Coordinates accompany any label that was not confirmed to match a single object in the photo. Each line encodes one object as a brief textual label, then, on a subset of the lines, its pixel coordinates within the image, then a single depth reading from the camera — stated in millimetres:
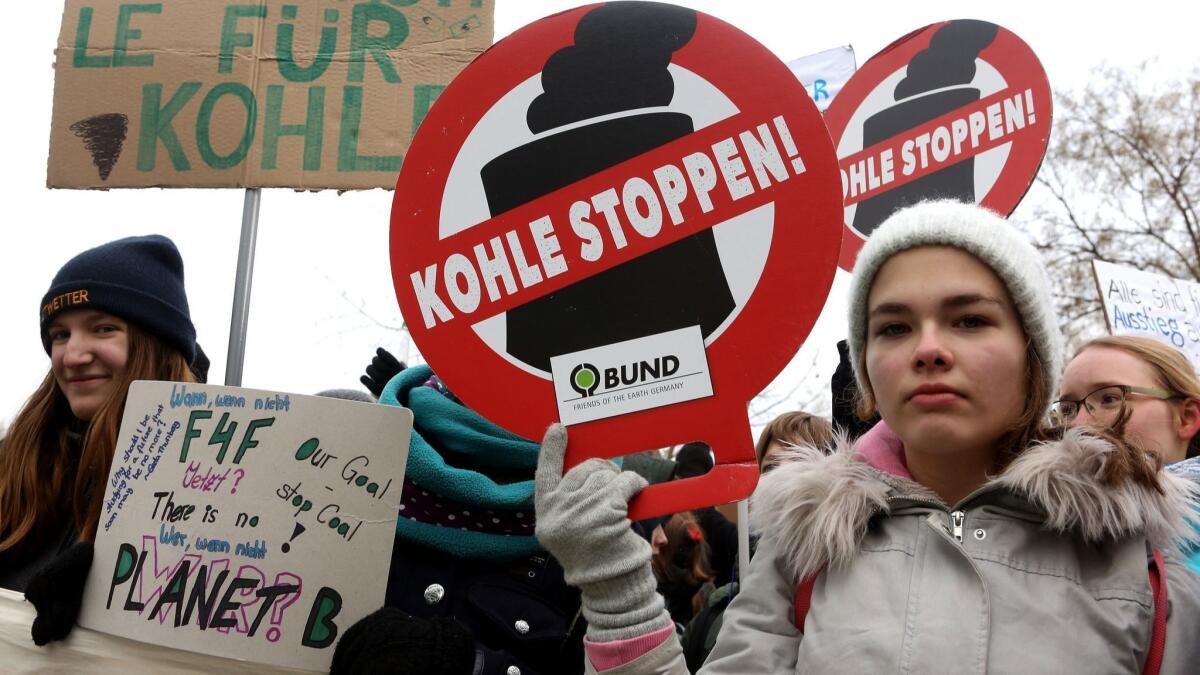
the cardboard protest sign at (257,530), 1722
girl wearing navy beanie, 2330
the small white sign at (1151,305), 4160
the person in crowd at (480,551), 1869
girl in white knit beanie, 1357
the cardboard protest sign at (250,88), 2920
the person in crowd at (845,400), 2404
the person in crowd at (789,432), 3357
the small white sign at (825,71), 5051
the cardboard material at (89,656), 1750
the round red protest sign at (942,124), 2850
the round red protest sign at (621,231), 1584
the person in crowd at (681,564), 4488
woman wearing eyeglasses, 2609
